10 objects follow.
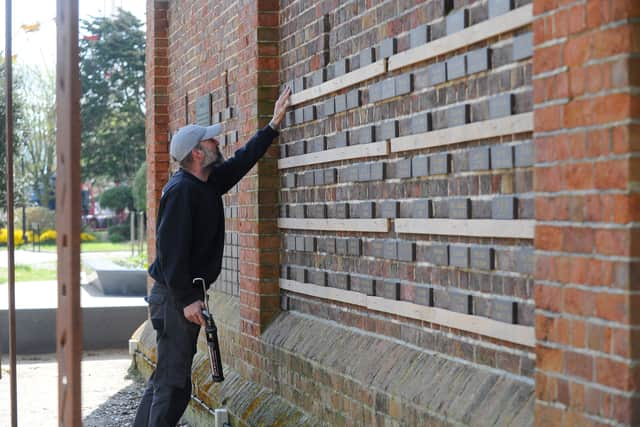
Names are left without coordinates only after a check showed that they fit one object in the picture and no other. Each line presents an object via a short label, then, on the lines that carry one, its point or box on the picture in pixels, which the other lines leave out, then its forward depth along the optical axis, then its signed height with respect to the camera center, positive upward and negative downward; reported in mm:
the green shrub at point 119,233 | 47375 -749
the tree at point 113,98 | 56344 +6194
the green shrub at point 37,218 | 47125 -39
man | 6359 -199
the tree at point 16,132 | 25394 +2330
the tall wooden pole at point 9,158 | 6336 +363
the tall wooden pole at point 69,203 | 2844 +35
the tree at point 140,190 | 38475 +920
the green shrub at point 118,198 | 51812 +848
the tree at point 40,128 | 54906 +4542
